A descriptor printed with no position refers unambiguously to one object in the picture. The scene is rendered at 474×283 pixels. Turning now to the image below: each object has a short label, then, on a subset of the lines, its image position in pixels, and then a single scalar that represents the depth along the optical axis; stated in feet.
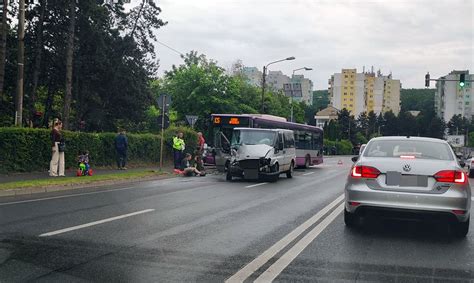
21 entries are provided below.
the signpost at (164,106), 69.77
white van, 57.57
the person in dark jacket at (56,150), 55.06
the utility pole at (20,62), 70.49
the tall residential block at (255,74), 409.74
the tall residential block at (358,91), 562.66
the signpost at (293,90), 181.98
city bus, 73.77
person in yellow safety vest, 72.90
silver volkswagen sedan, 23.85
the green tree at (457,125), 431.84
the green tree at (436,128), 396.78
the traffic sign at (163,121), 69.65
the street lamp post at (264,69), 138.47
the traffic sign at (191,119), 86.74
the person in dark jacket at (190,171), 69.62
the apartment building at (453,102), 514.68
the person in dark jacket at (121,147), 71.20
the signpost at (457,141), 230.34
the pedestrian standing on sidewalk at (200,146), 71.78
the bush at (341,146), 266.53
